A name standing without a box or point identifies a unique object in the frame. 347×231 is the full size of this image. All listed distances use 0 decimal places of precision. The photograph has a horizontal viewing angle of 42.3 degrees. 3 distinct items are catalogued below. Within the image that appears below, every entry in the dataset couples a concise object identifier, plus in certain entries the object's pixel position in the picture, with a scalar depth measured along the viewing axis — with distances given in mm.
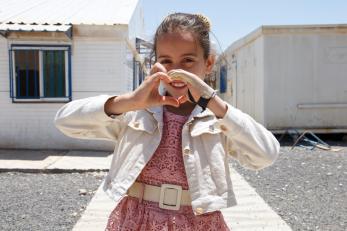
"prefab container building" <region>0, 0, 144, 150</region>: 9055
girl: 1637
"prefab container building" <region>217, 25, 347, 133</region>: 10969
